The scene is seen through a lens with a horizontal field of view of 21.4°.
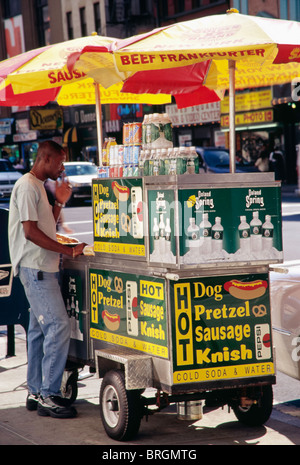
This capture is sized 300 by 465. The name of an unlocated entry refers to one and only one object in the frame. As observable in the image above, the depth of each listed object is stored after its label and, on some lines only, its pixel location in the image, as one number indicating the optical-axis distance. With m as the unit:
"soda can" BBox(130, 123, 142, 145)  5.70
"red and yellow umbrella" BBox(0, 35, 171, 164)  6.04
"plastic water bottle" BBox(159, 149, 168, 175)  5.30
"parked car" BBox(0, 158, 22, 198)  29.76
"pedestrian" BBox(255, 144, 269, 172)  33.12
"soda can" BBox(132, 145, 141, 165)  5.61
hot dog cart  4.87
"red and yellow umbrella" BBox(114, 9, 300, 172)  5.18
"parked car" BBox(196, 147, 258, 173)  27.14
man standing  5.60
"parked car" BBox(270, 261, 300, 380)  5.79
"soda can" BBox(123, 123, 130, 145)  5.78
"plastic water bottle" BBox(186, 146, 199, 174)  5.22
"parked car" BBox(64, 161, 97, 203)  28.39
